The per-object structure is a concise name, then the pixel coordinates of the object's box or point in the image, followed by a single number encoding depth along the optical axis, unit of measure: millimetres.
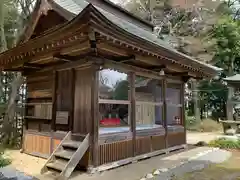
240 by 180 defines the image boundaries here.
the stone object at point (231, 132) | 10797
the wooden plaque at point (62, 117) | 5082
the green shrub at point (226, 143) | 7490
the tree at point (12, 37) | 8008
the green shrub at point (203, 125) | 14330
